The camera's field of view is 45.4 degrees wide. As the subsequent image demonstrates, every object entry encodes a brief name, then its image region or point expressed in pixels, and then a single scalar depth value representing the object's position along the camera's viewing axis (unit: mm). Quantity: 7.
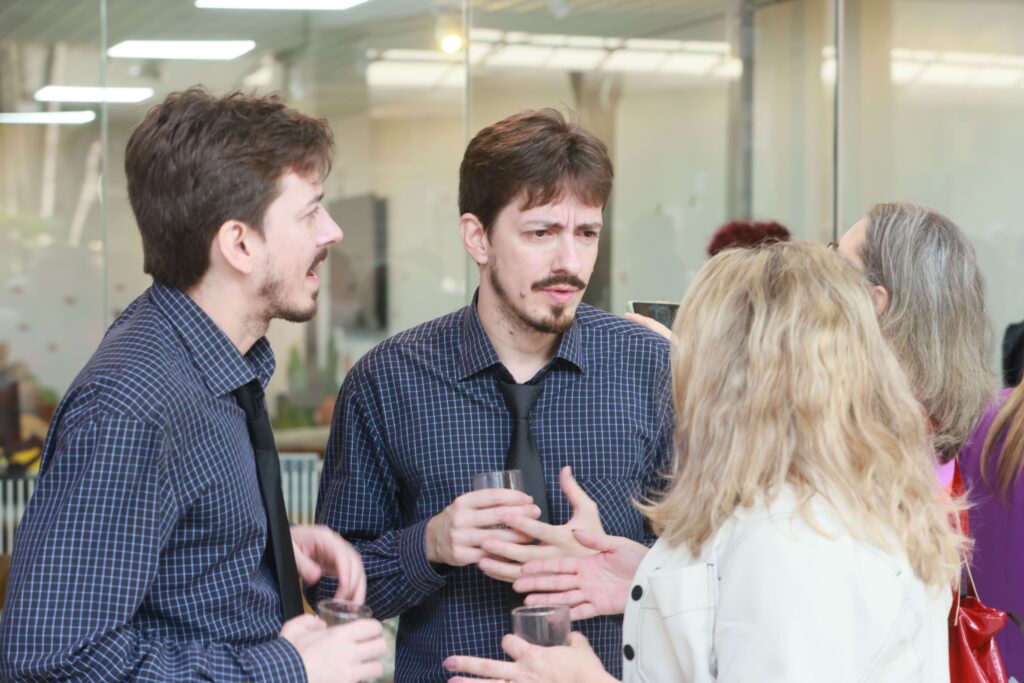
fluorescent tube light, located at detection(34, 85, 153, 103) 5797
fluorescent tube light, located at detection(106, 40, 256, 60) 5805
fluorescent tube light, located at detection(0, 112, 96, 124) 5797
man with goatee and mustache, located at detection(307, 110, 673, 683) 2346
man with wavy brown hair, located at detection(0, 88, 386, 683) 1569
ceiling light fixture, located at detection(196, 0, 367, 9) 5934
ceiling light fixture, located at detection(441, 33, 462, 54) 6094
